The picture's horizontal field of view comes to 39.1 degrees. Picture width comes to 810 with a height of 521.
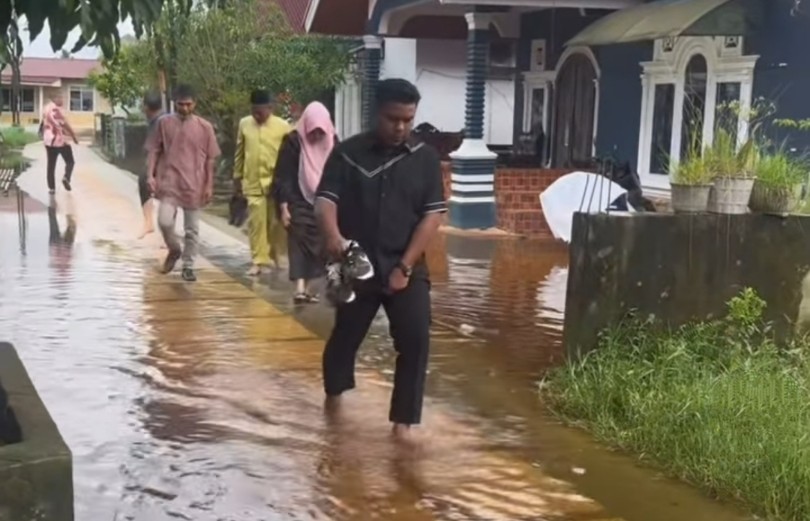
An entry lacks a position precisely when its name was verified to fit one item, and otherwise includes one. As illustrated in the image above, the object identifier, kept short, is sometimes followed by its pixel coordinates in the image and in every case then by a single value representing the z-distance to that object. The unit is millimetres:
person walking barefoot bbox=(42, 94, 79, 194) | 17688
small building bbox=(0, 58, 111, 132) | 65812
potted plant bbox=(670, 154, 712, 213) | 6457
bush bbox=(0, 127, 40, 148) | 24719
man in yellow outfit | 9336
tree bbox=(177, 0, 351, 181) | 19031
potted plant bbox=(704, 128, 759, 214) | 6465
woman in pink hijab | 8164
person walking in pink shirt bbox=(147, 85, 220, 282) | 9328
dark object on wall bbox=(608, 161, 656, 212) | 11297
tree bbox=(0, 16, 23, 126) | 2830
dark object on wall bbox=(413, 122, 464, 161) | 18406
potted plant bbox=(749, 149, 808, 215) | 6533
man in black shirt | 5195
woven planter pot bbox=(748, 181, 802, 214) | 6531
